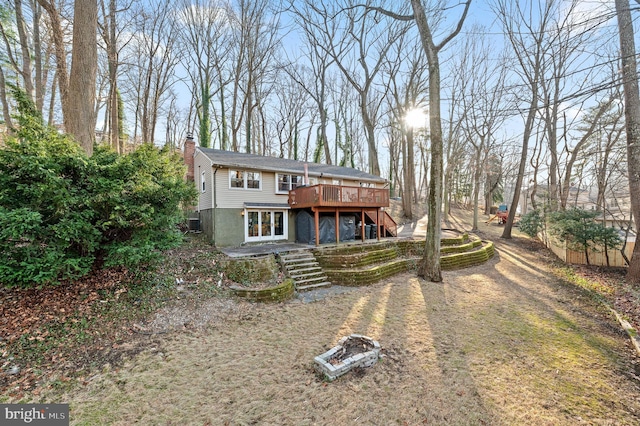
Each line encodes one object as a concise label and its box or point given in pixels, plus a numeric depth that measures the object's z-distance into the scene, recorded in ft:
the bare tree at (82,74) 25.04
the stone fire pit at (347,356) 14.62
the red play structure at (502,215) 86.89
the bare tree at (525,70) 47.37
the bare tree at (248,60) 66.69
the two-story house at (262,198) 39.70
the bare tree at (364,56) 60.75
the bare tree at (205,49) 68.13
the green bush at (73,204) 17.40
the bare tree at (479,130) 62.62
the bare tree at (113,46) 42.77
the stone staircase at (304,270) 30.26
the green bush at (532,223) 55.11
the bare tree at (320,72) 63.62
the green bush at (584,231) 36.32
